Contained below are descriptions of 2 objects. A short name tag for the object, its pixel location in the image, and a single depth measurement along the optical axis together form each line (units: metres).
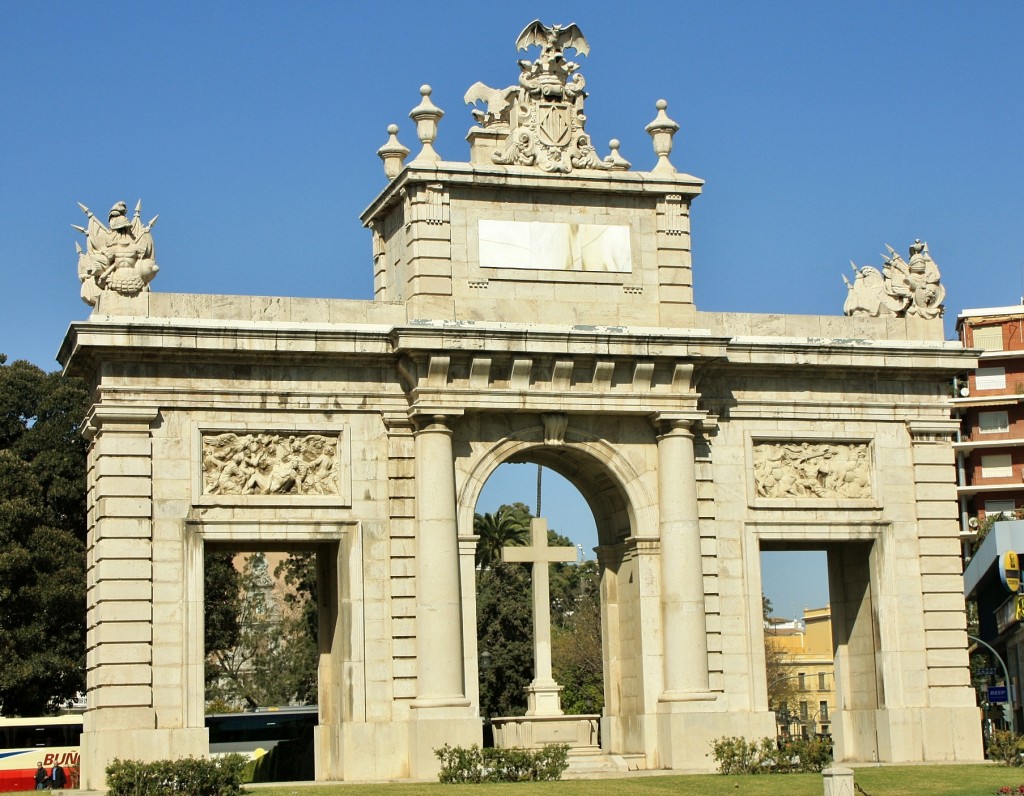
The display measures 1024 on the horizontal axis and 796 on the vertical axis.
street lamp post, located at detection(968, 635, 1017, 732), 53.94
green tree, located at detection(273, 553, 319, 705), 60.88
